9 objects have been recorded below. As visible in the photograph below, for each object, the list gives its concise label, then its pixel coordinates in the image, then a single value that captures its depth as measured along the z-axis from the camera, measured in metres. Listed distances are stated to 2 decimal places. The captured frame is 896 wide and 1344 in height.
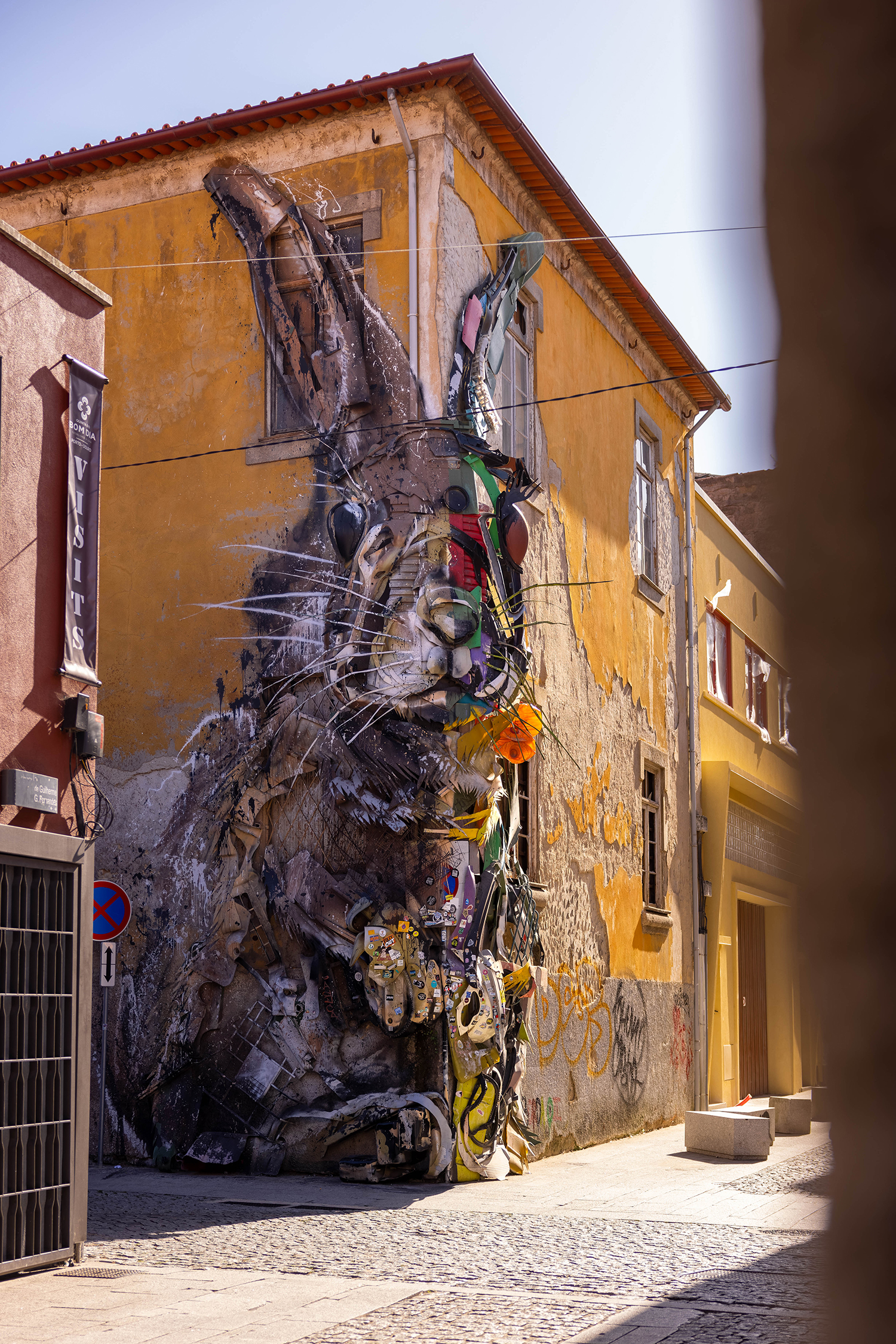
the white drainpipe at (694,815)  18.41
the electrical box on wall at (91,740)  8.38
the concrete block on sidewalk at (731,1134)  13.52
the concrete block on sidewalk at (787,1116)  16.19
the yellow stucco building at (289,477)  12.88
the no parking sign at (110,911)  12.16
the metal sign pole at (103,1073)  12.52
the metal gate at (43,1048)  7.49
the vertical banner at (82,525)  8.46
